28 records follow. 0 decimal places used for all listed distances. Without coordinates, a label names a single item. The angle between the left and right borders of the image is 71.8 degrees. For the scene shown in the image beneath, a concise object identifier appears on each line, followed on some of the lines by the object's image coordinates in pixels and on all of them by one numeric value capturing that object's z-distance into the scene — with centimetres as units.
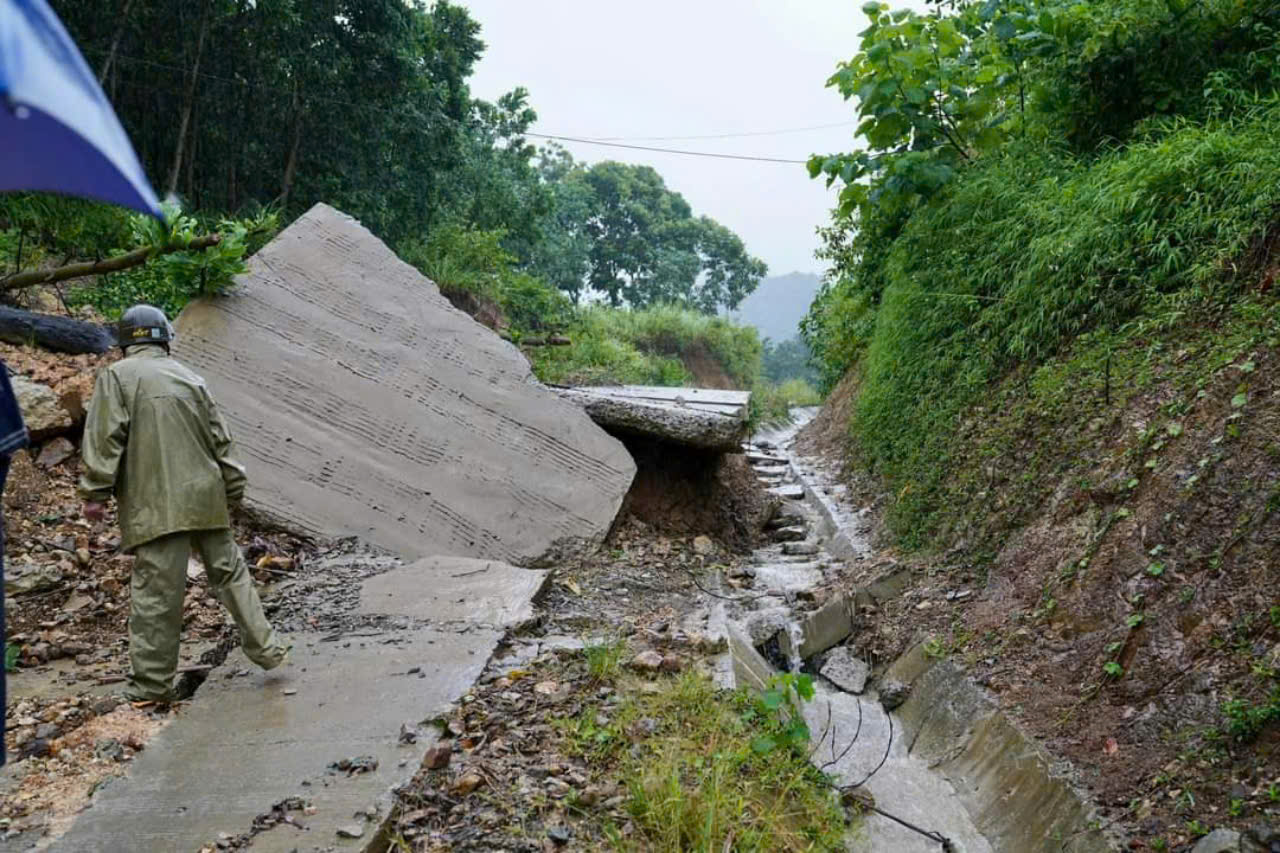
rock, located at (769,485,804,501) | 859
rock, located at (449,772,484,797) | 261
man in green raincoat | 338
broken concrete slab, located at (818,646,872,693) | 452
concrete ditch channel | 302
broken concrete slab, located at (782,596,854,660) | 492
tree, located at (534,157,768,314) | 3531
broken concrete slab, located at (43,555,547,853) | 246
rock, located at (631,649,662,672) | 346
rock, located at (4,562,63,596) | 416
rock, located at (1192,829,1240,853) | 229
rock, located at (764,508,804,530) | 729
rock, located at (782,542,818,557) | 667
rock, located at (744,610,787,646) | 487
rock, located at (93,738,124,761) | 289
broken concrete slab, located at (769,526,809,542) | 704
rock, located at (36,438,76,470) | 504
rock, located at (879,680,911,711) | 421
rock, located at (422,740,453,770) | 271
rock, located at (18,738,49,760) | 292
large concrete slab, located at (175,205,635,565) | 528
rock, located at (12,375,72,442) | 496
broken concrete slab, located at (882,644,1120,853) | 282
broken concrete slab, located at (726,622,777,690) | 359
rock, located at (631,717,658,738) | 295
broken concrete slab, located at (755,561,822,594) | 586
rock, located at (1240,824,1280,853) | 222
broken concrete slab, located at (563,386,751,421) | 673
